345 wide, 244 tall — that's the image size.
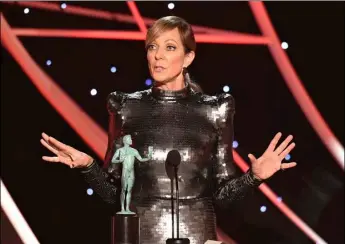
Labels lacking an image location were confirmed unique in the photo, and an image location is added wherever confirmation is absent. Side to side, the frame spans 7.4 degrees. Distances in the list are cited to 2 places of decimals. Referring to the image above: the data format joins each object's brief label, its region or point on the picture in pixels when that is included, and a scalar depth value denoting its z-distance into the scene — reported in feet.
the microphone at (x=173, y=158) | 30.73
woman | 31.51
